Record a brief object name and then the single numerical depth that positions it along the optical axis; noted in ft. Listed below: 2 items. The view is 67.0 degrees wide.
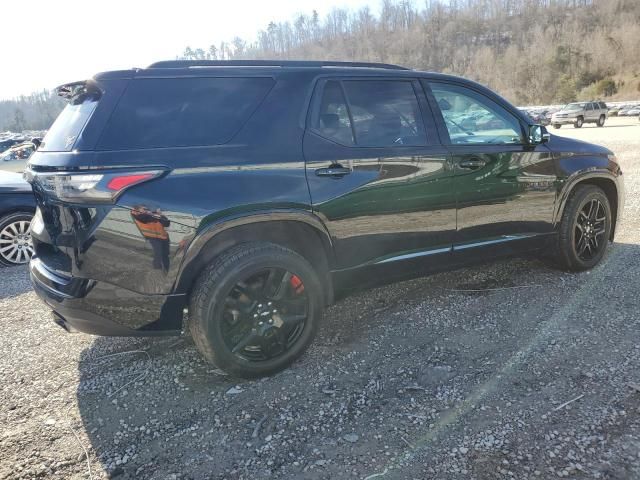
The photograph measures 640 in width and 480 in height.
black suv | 8.54
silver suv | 106.52
